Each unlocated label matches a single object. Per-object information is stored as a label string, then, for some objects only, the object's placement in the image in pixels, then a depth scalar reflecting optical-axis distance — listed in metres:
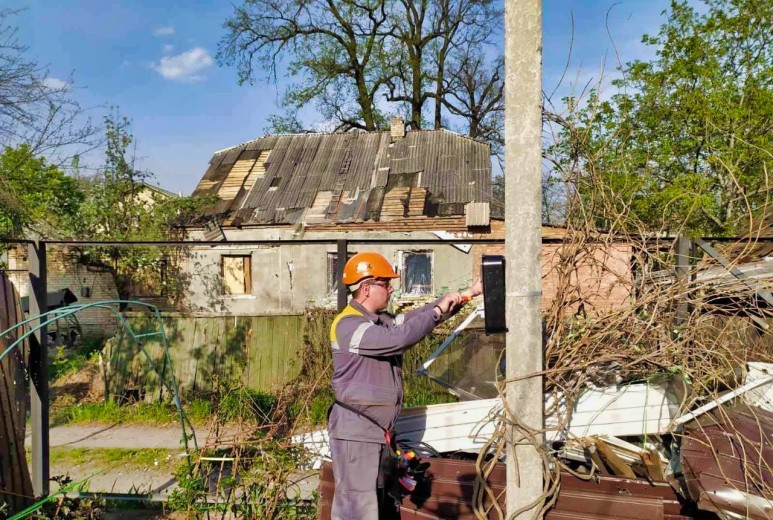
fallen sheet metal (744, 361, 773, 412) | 3.51
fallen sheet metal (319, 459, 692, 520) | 3.03
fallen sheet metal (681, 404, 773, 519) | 2.88
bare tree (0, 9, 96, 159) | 12.59
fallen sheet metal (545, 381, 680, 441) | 3.67
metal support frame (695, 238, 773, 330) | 3.26
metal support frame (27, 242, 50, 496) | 4.14
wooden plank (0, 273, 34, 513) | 3.73
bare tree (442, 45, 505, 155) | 31.33
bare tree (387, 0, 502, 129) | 30.39
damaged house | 15.52
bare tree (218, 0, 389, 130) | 29.70
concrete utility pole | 2.33
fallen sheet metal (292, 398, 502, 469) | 3.80
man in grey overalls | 2.88
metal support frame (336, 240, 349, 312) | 3.93
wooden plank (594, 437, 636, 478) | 3.36
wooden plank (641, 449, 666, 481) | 3.35
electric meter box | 2.31
